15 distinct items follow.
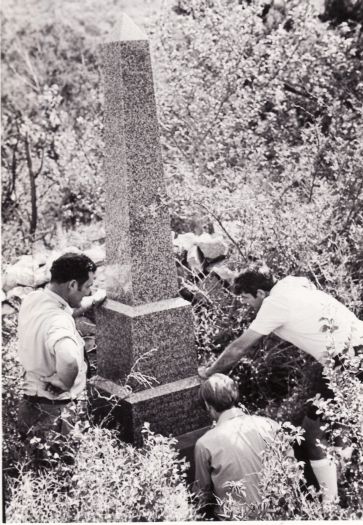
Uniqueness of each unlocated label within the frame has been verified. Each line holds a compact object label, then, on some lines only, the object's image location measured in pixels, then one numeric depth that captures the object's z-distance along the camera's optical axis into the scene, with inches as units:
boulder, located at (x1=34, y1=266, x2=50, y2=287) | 251.9
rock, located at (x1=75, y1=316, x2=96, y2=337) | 224.8
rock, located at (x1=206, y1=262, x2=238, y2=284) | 224.8
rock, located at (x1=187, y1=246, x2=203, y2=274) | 234.5
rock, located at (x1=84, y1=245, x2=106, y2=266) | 258.7
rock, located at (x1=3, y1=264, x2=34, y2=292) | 255.9
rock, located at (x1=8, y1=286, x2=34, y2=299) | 250.4
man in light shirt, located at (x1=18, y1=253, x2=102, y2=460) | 149.9
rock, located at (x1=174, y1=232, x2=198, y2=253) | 245.4
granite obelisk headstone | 166.4
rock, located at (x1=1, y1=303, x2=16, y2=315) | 247.4
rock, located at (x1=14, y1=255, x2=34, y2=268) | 264.1
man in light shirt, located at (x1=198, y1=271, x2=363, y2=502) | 162.1
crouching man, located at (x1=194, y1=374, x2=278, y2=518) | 140.0
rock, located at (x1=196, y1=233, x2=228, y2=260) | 237.1
